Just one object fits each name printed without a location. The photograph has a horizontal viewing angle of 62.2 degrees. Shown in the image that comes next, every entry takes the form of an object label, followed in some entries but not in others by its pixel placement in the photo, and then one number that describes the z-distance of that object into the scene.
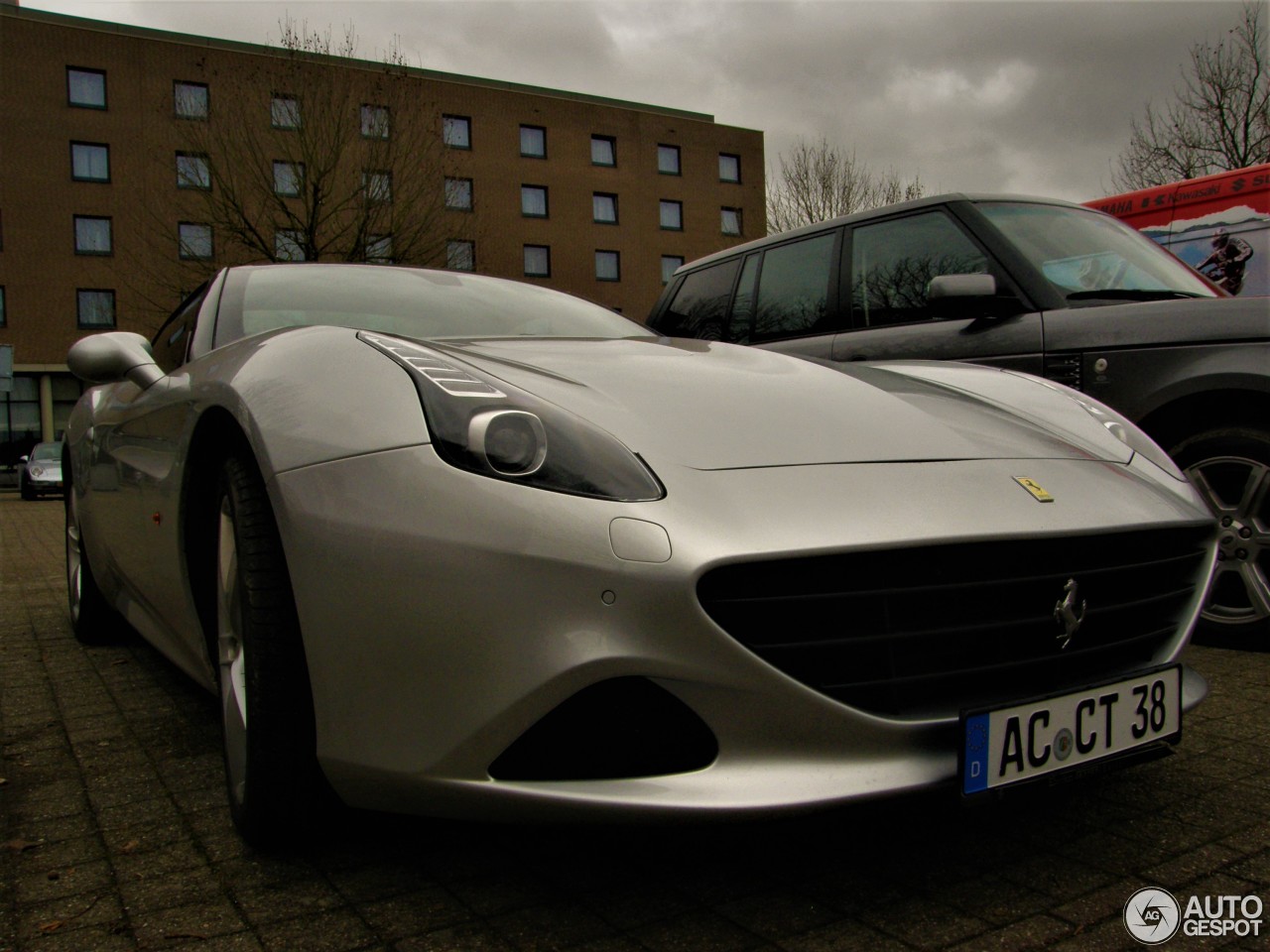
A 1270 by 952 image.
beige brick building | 28.14
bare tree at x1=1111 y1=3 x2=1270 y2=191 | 19.83
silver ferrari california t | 1.52
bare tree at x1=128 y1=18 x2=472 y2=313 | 20.14
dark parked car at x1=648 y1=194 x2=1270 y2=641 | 3.46
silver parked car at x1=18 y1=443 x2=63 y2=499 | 20.48
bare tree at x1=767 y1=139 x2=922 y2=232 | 25.52
